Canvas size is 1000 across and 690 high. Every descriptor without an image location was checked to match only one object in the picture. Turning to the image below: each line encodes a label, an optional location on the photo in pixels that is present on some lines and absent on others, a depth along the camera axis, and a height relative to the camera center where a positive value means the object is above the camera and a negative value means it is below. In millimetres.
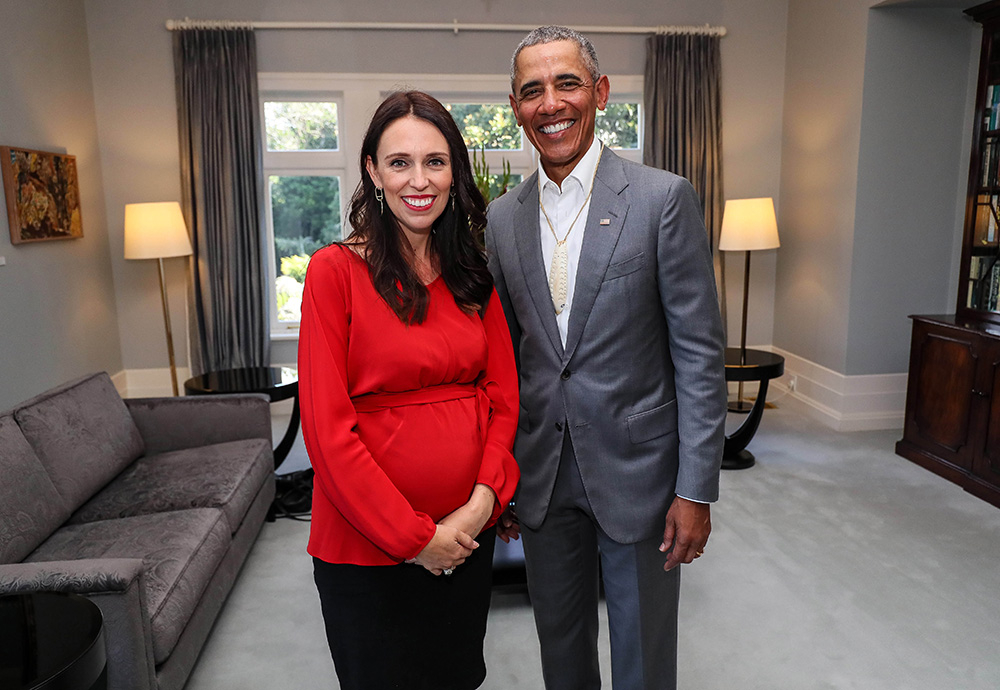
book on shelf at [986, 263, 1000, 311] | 3826 -319
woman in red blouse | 1202 -317
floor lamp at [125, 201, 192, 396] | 4262 -10
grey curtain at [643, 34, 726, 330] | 5062 +827
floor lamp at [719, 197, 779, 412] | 4676 +7
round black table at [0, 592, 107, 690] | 1271 -765
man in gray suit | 1387 -264
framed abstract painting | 3613 +193
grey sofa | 1683 -915
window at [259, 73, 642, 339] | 4945 +629
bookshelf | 3848 +149
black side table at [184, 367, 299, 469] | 3543 -768
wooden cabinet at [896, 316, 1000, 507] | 3455 -891
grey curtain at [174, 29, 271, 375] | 4715 +236
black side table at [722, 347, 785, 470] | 3916 -983
